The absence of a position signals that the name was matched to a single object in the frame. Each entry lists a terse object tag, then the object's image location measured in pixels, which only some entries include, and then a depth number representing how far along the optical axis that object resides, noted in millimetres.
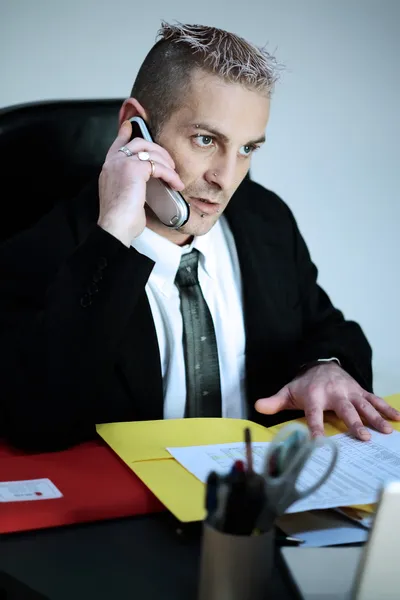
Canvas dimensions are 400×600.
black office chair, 2836
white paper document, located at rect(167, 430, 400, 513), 2179
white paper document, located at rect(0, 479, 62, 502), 2164
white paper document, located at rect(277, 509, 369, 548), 2112
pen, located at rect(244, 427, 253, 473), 1902
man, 2451
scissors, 1869
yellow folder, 2162
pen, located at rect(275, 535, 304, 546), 2095
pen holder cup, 1859
